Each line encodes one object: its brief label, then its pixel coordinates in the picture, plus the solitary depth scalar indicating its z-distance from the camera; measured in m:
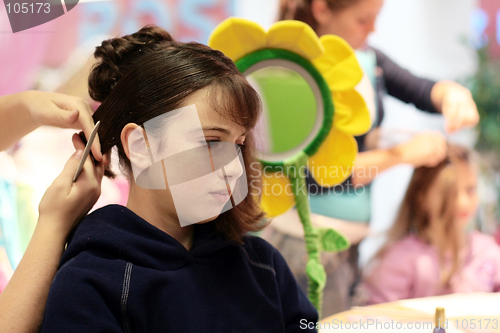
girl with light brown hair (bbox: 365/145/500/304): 2.32
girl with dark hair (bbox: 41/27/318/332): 1.93
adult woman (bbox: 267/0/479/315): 2.26
